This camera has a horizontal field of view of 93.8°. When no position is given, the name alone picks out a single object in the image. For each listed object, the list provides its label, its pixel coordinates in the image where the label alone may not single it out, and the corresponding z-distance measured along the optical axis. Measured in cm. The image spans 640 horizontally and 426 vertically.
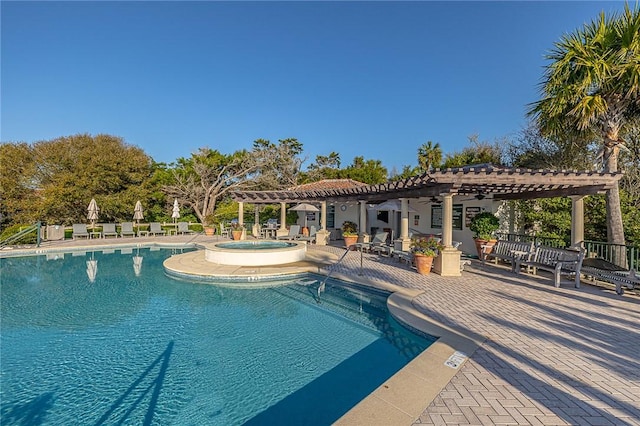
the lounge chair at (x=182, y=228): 2319
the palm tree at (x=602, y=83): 880
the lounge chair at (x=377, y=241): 1349
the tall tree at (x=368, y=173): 3581
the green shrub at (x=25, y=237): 1653
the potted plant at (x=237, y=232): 1785
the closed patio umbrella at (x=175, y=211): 2194
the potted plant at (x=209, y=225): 2259
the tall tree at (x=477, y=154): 2191
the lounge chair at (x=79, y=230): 1853
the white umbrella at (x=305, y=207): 1880
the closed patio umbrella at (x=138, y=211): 2131
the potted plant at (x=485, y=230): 1186
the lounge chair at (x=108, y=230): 1931
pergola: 837
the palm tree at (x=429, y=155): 3025
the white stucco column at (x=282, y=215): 1939
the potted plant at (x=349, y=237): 1584
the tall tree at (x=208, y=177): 2844
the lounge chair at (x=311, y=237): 1808
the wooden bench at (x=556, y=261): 794
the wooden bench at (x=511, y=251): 952
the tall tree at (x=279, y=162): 3212
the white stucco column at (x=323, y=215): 1739
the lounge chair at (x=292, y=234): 1781
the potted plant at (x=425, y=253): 932
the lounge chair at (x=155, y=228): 2190
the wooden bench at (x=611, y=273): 695
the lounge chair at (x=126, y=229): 2048
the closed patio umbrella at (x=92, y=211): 1941
